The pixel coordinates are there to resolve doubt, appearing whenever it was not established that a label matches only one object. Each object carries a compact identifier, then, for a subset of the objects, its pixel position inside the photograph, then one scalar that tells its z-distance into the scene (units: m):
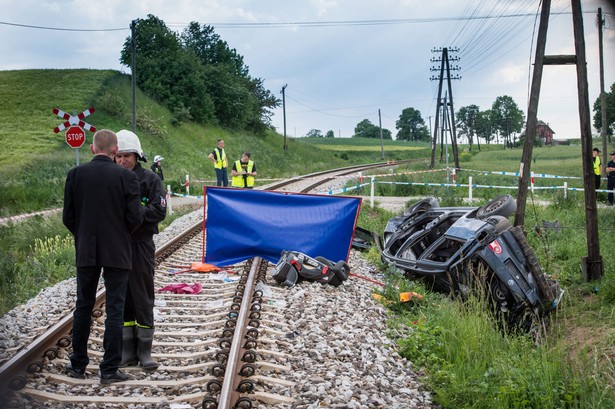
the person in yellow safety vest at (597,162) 19.66
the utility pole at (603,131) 22.33
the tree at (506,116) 142.88
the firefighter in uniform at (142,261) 5.34
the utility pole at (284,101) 73.98
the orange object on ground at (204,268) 9.76
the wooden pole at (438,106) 40.94
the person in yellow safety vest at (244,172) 15.51
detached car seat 8.58
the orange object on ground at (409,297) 7.96
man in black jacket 4.91
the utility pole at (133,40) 30.55
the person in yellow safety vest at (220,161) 17.64
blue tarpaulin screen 10.12
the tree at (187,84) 55.34
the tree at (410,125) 153.75
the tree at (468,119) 148.38
